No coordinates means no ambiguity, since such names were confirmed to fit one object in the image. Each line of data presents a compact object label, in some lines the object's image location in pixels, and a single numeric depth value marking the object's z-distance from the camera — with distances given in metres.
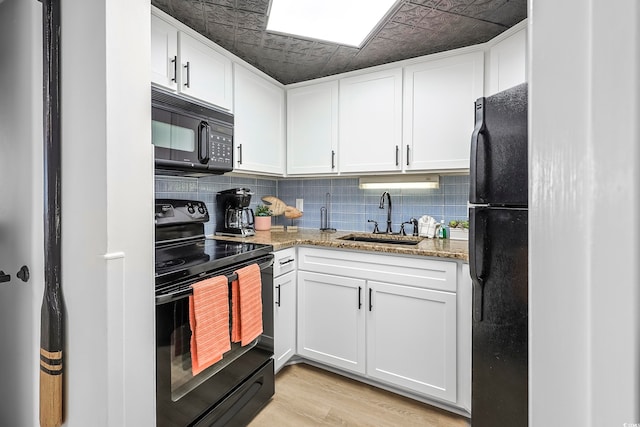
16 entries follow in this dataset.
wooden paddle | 0.96
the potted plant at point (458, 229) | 2.18
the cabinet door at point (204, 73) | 1.75
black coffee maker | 2.29
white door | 1.04
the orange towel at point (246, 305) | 1.54
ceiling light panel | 1.47
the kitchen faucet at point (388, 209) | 2.54
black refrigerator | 0.96
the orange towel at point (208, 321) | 1.29
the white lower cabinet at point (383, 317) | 1.76
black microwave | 1.51
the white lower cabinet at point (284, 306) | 2.00
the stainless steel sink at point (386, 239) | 2.32
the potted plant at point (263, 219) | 2.65
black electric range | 1.19
